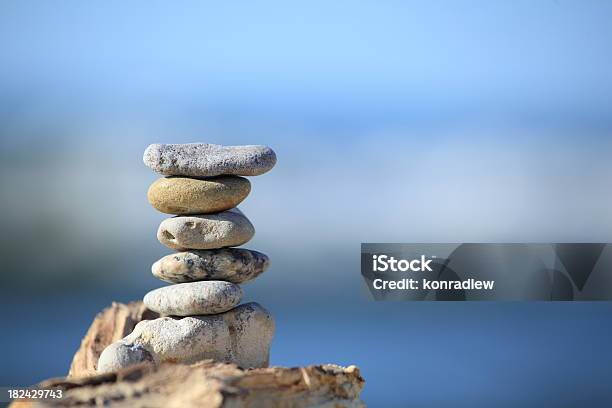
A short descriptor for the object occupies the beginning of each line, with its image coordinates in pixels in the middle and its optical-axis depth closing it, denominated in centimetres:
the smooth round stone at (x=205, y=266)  1327
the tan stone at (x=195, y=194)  1308
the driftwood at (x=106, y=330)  1628
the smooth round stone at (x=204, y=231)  1316
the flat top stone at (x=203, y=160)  1305
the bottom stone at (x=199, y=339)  1304
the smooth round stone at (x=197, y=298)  1306
